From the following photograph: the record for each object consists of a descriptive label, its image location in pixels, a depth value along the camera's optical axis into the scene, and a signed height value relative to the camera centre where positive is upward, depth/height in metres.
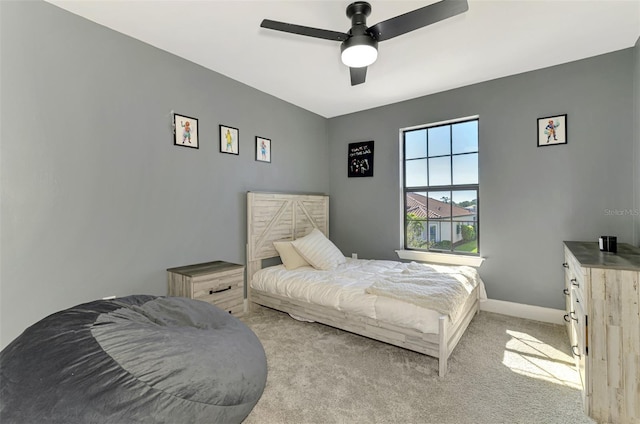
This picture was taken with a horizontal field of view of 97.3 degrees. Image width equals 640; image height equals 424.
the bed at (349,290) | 2.16 -0.73
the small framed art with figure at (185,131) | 2.74 +0.83
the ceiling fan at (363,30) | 1.71 +1.18
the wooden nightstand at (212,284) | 2.50 -0.65
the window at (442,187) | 3.52 +0.32
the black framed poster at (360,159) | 4.25 +0.81
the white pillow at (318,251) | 3.35 -0.48
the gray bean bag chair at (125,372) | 0.92 -0.60
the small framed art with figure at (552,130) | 2.91 +0.84
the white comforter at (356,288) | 2.18 -0.74
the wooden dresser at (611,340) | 1.57 -0.75
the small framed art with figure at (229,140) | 3.15 +0.84
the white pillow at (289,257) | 3.40 -0.54
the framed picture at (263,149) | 3.57 +0.83
